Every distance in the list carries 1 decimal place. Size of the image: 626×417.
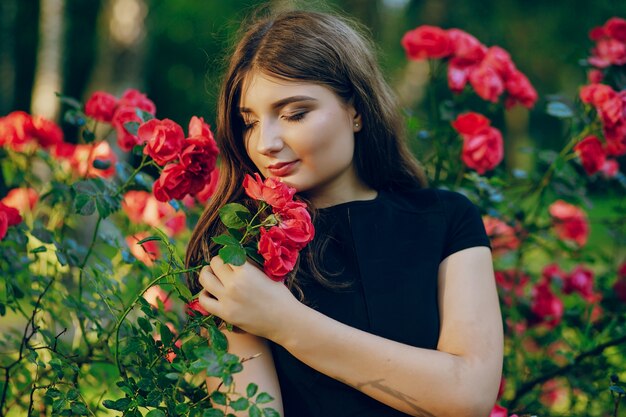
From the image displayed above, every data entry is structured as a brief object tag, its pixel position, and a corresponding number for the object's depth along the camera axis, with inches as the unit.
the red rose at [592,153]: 98.0
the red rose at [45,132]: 100.9
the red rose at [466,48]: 101.7
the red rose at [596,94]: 95.9
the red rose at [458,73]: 102.4
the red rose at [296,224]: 54.8
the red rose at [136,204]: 115.9
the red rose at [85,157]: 102.8
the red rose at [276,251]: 54.7
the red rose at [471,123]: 98.4
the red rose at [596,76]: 107.1
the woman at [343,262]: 61.6
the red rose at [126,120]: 81.7
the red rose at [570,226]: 126.0
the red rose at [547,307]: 112.1
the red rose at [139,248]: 107.3
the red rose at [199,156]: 69.6
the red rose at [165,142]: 69.6
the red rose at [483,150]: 97.9
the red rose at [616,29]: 103.9
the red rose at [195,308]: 61.3
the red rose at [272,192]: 55.1
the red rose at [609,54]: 103.7
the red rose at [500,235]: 105.7
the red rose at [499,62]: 102.3
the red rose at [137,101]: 87.9
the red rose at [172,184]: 69.6
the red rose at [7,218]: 74.9
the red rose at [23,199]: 108.6
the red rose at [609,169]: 107.9
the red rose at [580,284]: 118.1
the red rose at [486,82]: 100.7
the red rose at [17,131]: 99.7
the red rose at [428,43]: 101.5
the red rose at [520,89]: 104.3
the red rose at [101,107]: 90.9
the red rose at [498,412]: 71.7
